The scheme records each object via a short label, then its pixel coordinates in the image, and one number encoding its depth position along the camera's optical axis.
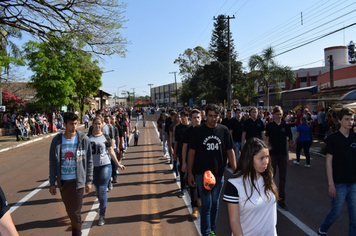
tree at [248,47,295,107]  30.22
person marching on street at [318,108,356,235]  3.97
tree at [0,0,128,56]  11.52
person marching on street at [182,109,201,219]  5.19
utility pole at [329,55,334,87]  22.16
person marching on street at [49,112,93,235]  4.06
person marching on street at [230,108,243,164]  9.27
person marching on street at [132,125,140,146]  15.95
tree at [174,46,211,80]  55.50
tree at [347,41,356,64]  77.00
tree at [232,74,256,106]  42.25
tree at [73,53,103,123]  34.66
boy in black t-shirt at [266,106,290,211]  5.83
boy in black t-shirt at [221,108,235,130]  9.46
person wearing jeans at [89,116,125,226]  5.04
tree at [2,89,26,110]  29.48
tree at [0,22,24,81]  13.68
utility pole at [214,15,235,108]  26.31
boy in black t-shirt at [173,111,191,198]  6.54
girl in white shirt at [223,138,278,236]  2.29
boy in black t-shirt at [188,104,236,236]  4.12
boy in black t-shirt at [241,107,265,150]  7.86
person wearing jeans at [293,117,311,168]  9.69
